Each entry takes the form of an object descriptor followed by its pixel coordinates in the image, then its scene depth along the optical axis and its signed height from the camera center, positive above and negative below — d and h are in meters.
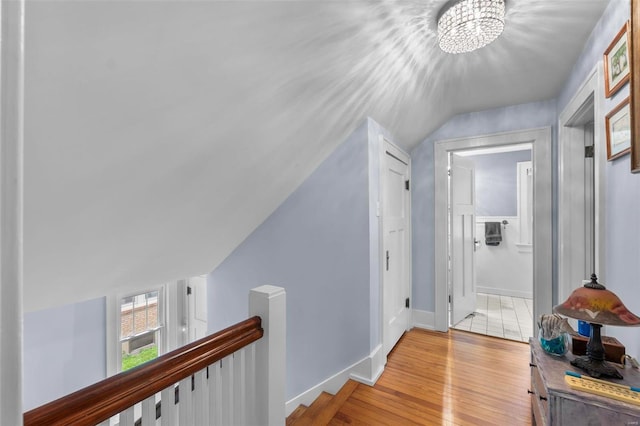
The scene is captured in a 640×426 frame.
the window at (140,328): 2.87 -1.17
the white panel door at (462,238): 3.17 -0.29
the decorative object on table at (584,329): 1.30 -0.52
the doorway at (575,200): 2.15 +0.09
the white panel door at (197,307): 3.23 -1.04
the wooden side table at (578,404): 0.92 -0.62
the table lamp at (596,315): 0.99 -0.35
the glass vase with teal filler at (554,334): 1.25 -0.53
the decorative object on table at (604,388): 0.93 -0.58
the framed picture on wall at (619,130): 1.21 +0.35
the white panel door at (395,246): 2.49 -0.31
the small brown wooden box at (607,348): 1.14 -0.54
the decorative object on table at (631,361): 1.11 -0.57
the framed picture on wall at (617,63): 1.23 +0.66
